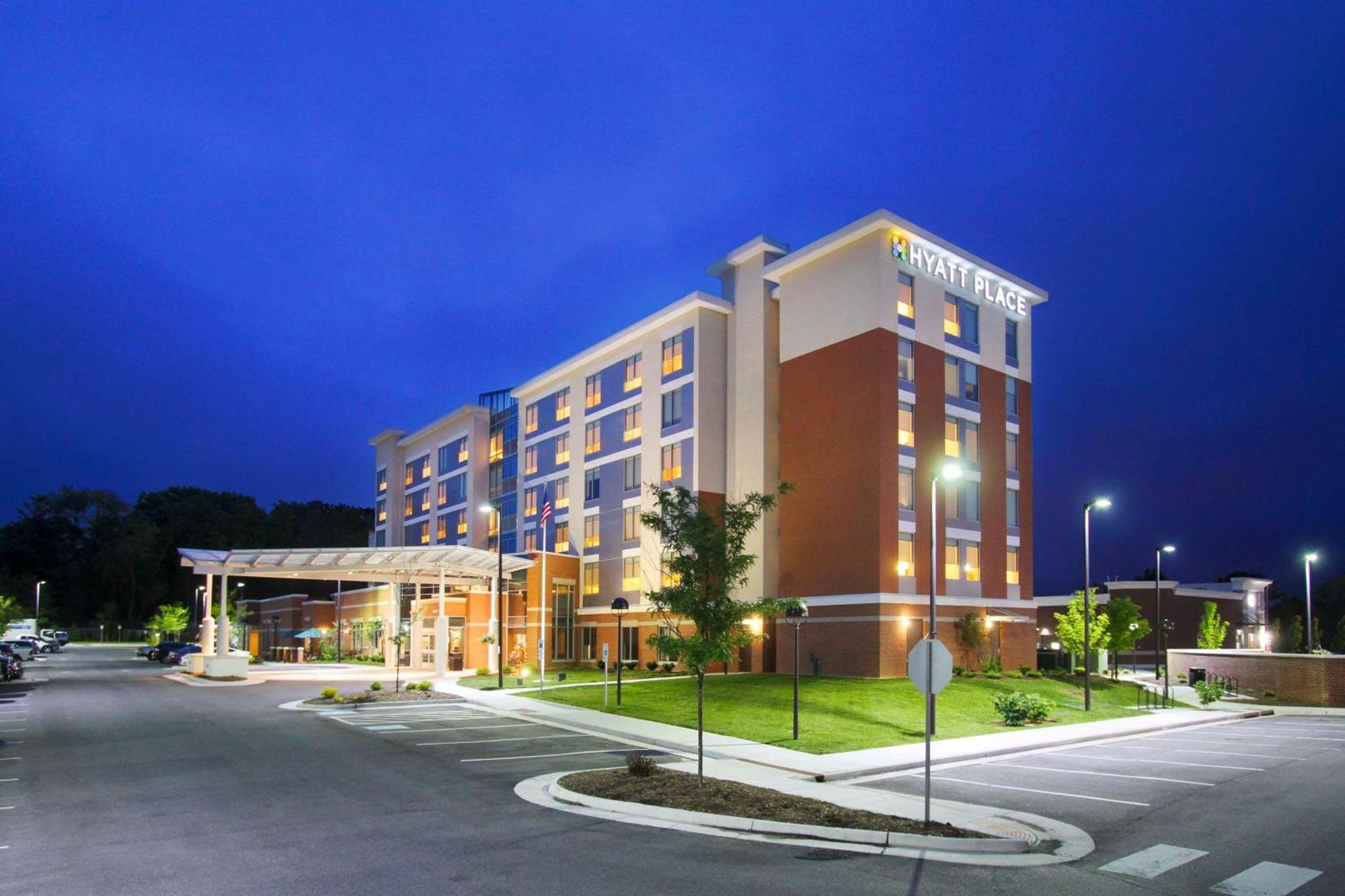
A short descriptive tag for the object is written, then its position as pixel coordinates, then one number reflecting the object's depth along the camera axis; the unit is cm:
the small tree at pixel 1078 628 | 4481
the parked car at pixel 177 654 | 6700
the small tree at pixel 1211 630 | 6047
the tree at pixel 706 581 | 1816
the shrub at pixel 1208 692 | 3972
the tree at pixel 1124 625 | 4634
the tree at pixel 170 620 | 8619
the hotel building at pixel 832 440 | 4412
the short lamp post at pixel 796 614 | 2489
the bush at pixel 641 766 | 1806
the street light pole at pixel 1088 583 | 3556
